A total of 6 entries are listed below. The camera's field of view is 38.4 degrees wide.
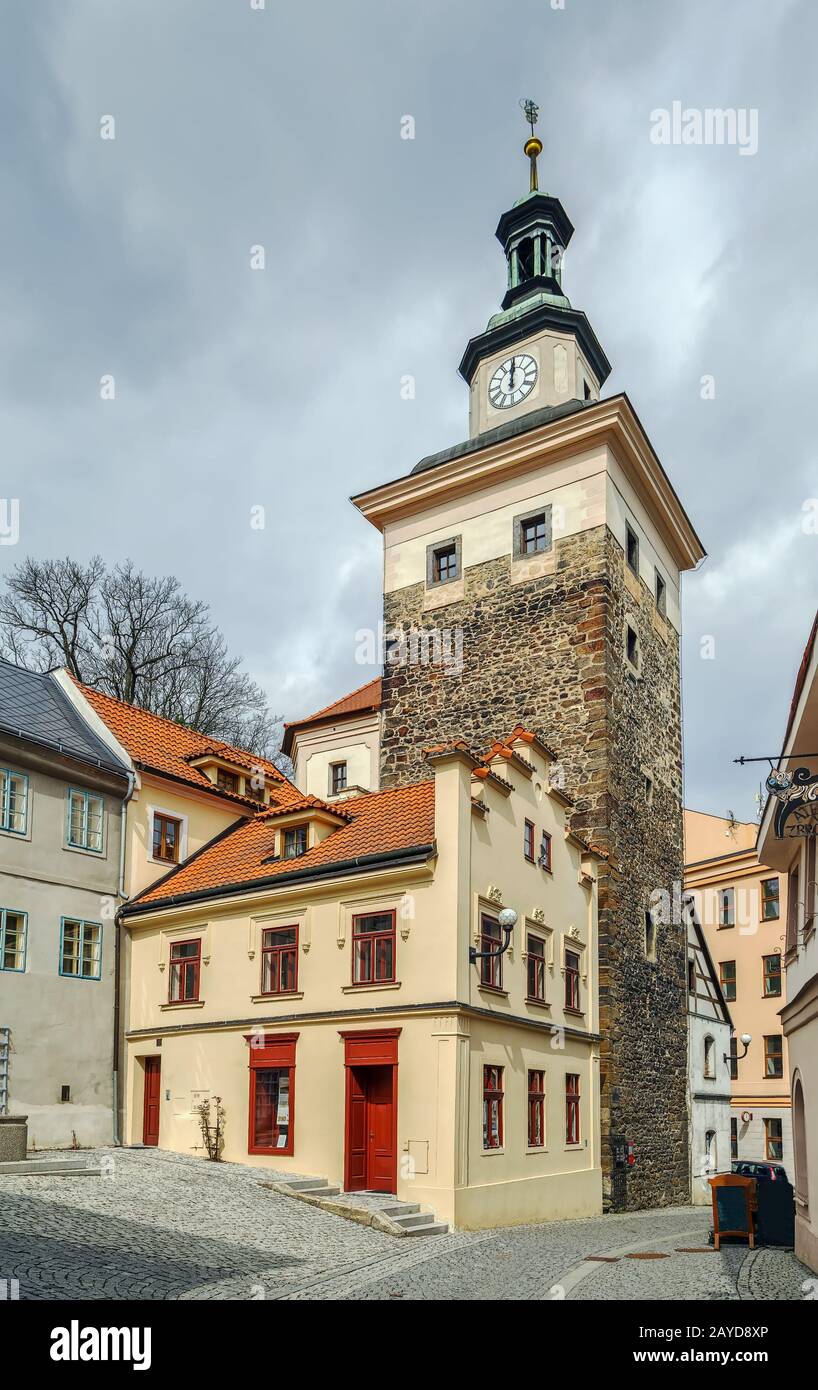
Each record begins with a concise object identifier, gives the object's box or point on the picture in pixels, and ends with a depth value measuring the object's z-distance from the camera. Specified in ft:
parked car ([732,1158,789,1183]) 88.44
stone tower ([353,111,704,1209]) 81.35
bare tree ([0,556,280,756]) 116.78
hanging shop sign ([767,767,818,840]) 37.14
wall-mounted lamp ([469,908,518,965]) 56.65
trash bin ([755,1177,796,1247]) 51.24
